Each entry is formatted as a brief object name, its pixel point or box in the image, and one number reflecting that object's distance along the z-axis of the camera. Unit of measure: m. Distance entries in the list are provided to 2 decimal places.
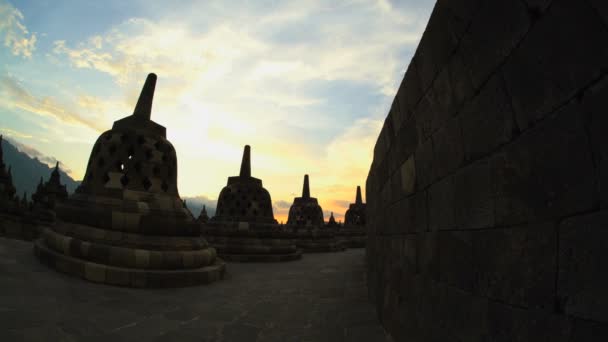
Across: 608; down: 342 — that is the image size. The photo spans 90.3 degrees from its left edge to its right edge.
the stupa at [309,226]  17.61
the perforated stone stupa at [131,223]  5.66
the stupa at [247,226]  11.89
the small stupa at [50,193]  20.34
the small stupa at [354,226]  24.06
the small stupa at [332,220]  29.01
